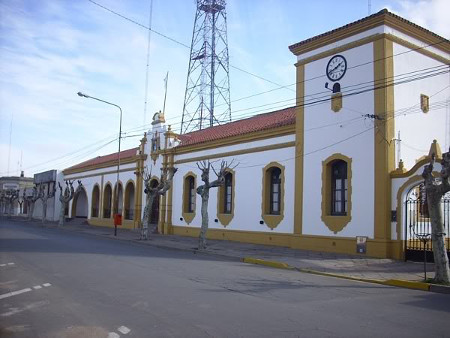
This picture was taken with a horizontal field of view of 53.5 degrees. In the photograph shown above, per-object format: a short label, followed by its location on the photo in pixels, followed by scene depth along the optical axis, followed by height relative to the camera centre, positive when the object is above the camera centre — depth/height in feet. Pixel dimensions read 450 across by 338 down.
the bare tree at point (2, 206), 269.73 +2.25
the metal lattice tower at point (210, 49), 108.27 +40.65
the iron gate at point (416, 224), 53.62 -0.51
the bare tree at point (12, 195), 198.95 +7.09
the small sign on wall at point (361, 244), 56.54 -3.20
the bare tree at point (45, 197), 140.45 +4.97
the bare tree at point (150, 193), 83.41 +3.91
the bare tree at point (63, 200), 131.20 +3.26
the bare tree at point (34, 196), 160.45 +5.20
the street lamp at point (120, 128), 95.51 +19.73
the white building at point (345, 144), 57.00 +10.80
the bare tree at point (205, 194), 66.74 +3.18
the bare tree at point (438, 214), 38.29 +0.58
